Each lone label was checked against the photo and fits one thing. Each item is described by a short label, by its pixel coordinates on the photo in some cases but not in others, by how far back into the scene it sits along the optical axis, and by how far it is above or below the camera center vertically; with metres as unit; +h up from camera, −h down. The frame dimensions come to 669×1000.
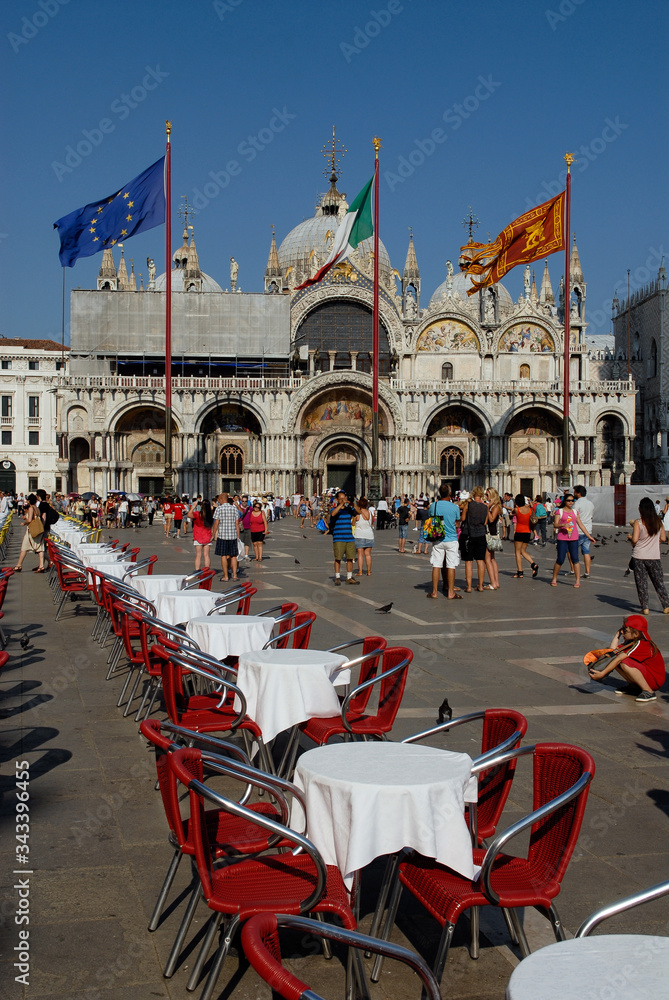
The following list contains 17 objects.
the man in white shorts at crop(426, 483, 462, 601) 13.40 -1.00
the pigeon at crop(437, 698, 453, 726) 5.61 -1.46
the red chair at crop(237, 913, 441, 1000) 2.12 -1.17
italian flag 27.81 +7.91
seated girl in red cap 7.37 -1.50
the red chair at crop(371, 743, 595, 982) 3.10 -1.44
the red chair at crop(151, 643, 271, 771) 5.20 -1.39
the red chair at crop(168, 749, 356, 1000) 3.00 -1.42
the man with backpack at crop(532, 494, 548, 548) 24.39 -0.84
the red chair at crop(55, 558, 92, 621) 11.63 -1.29
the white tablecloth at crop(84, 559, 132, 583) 11.26 -1.09
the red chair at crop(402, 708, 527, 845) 3.76 -1.20
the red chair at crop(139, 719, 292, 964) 3.32 -1.41
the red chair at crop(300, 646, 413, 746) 5.04 -1.34
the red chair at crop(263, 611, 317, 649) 6.43 -1.10
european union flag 26.66 +7.90
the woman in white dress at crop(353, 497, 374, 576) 15.94 -0.84
